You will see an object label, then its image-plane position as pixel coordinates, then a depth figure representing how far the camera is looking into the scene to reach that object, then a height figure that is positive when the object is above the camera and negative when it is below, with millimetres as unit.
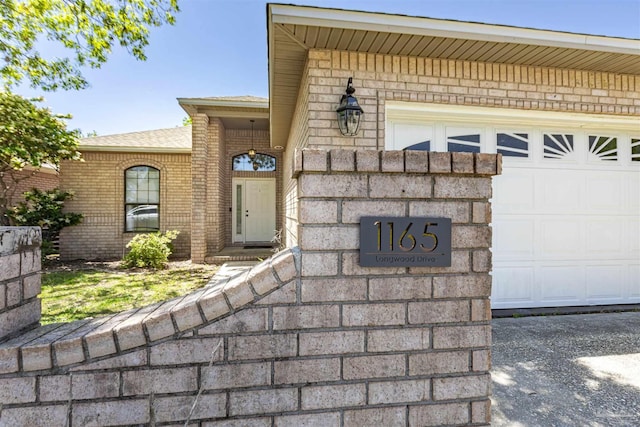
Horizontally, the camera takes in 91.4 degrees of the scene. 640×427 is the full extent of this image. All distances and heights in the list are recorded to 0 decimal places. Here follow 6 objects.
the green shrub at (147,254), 7246 -1014
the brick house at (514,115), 3082 +1127
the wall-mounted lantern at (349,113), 3089 +984
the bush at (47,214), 7957 -110
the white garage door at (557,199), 3766 +164
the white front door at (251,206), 9961 +154
